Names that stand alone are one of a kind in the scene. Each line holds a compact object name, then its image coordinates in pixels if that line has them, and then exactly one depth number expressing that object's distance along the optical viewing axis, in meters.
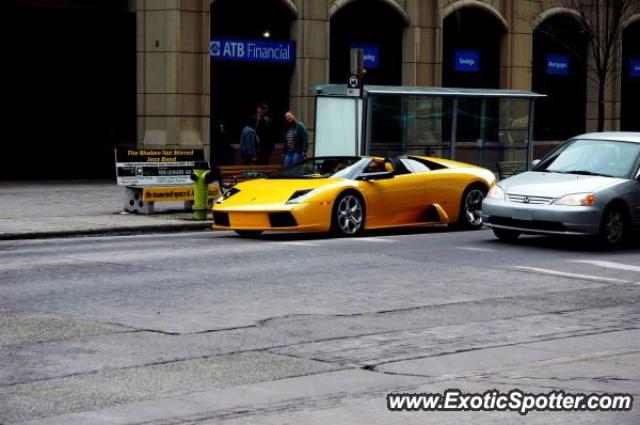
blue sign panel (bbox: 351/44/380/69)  35.94
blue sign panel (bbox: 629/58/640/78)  44.12
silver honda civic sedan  16.81
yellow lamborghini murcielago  17.91
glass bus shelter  25.05
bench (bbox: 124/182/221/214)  22.48
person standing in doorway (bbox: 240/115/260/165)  28.44
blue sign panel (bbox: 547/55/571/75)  41.38
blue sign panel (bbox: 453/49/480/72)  38.44
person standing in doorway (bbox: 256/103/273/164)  28.80
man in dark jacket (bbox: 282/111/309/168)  26.84
